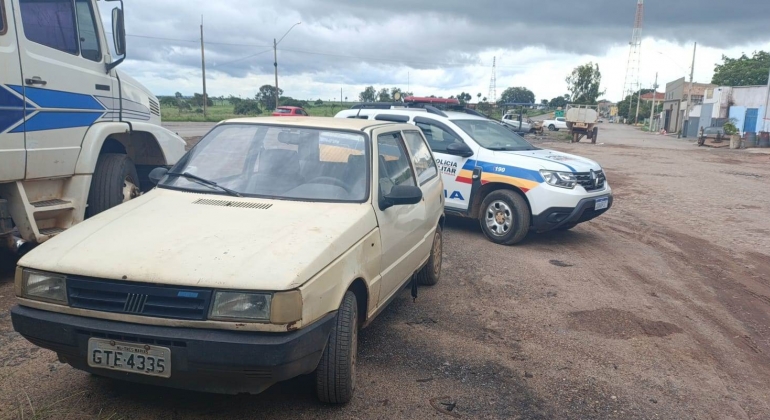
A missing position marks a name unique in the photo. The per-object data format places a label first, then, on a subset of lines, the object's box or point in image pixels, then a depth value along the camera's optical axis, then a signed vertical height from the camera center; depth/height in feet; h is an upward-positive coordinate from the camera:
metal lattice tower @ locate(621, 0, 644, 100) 250.37 +35.76
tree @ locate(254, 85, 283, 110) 204.06 +0.23
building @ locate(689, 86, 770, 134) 125.49 -1.04
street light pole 137.59 +7.72
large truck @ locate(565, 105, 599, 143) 124.57 -4.31
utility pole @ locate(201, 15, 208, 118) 148.68 +7.79
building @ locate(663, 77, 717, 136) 197.57 +0.28
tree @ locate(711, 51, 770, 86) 239.09 +13.36
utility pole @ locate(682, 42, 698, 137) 167.89 -1.12
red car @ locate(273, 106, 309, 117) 101.46 -2.30
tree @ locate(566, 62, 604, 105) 243.81 +7.13
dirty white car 9.21 -2.84
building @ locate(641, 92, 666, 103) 347.81 +3.51
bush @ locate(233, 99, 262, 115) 171.22 -3.74
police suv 24.95 -3.33
